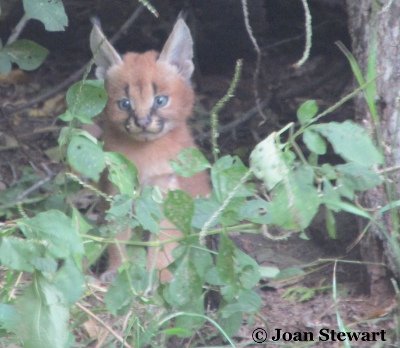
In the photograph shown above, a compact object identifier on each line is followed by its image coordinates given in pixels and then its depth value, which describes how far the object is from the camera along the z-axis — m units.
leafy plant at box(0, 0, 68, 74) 8.98
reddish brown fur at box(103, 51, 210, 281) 10.07
